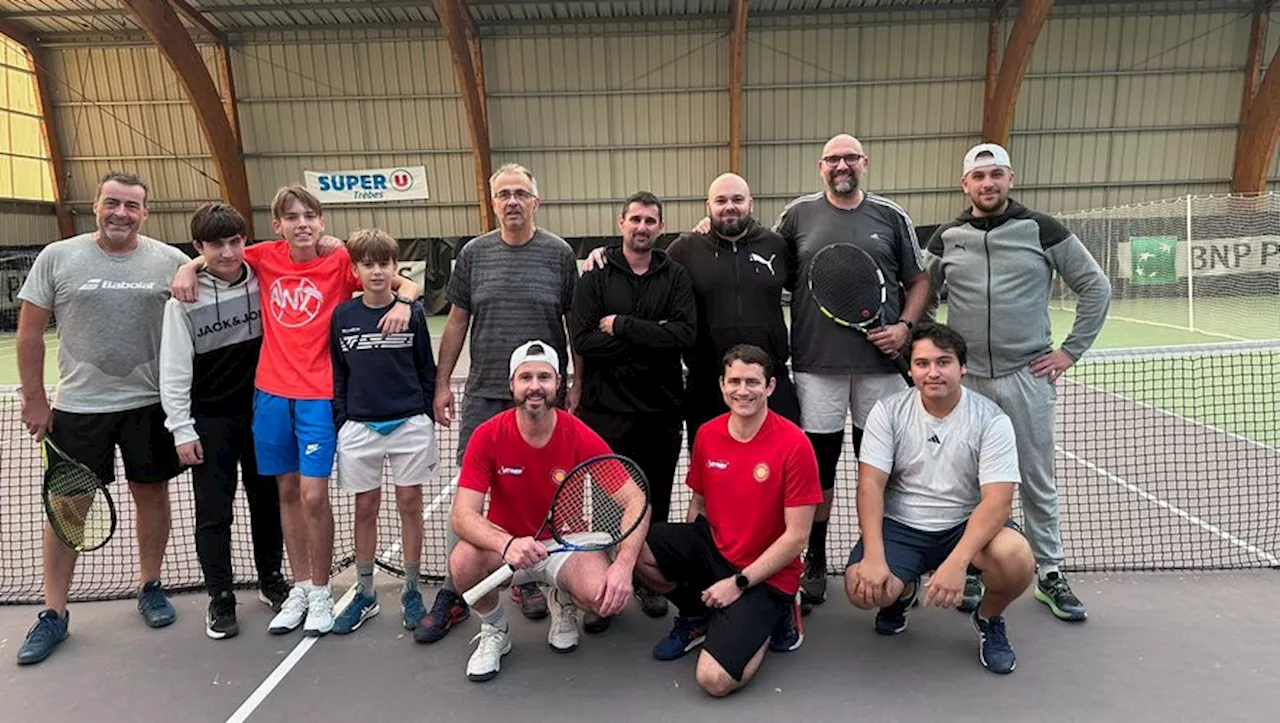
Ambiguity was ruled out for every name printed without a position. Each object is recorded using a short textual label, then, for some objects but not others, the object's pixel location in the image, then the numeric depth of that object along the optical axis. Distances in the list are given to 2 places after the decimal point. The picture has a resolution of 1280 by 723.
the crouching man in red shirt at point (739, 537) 2.97
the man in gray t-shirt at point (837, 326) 3.52
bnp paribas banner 15.64
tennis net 4.24
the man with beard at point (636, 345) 3.44
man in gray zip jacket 3.49
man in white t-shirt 2.98
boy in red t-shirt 3.40
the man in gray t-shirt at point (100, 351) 3.34
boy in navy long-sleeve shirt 3.39
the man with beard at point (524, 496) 3.04
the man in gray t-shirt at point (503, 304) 3.57
